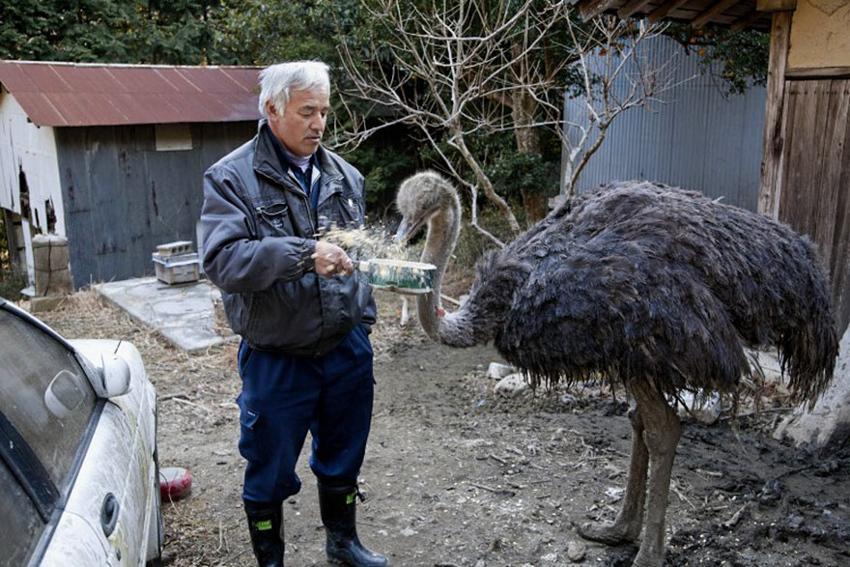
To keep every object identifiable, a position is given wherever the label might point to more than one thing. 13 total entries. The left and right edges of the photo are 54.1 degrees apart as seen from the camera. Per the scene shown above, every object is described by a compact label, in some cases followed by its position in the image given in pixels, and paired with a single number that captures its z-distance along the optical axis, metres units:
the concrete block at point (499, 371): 6.20
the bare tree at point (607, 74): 7.14
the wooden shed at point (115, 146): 11.10
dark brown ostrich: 2.97
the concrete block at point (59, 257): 9.12
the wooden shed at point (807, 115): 4.90
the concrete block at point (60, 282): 9.09
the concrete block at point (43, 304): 8.74
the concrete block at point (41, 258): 9.04
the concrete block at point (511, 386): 5.77
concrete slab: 7.37
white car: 1.95
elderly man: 2.67
